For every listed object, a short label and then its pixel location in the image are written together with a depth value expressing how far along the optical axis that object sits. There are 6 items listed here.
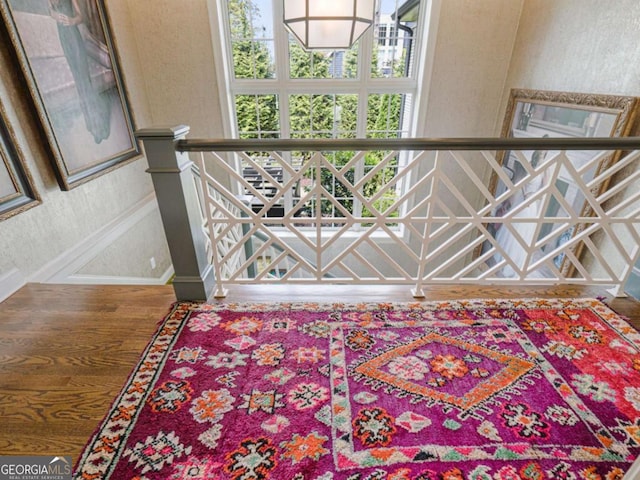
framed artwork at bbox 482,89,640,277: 2.16
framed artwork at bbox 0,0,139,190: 2.06
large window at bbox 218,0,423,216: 3.53
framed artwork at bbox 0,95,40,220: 1.88
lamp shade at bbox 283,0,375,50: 1.76
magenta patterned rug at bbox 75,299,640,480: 1.08
